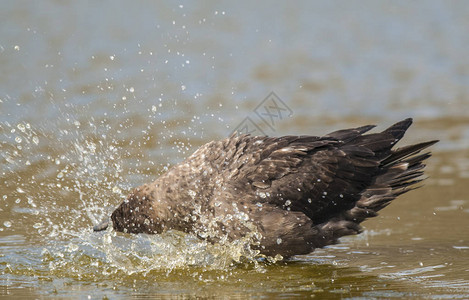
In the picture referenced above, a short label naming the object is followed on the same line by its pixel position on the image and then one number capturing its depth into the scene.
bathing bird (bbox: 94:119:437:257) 13.95
